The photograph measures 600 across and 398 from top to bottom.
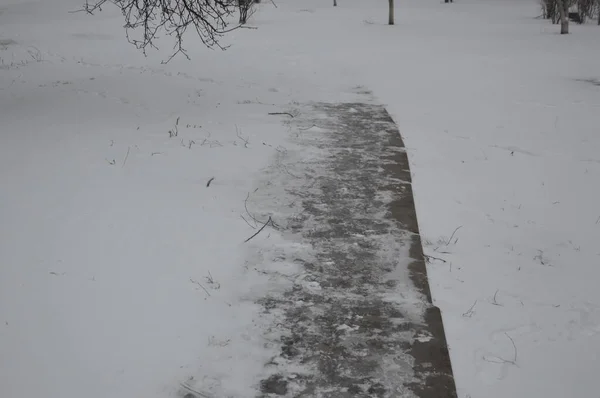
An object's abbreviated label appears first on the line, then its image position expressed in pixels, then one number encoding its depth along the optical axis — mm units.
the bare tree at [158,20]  7278
